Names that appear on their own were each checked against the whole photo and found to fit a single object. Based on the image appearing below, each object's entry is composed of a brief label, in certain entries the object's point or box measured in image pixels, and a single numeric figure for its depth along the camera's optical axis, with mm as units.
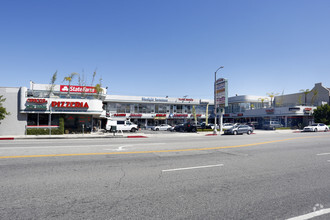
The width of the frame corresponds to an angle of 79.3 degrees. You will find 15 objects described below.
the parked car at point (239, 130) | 28459
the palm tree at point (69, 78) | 40688
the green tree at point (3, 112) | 23256
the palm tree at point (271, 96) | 63188
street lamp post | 30828
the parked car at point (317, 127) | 34312
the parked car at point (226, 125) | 40725
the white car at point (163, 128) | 42938
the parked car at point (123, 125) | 31348
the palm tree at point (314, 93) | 52262
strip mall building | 25125
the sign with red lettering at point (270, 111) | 47000
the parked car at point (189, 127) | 34353
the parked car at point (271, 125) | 40347
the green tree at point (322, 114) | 41156
